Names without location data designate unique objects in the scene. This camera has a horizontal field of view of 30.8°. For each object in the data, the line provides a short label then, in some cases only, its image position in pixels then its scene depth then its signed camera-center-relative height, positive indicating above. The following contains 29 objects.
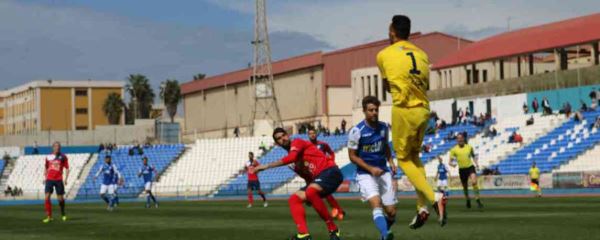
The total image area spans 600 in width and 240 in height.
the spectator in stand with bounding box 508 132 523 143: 60.49 +0.77
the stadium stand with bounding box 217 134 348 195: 69.38 -1.21
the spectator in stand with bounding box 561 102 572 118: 60.12 +2.30
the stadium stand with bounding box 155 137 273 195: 79.62 -0.28
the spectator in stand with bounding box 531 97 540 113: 64.81 +2.72
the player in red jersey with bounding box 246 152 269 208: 40.77 -0.87
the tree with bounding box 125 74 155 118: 164.12 +10.77
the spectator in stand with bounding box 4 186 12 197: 84.56 -2.07
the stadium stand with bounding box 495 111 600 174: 55.41 +0.18
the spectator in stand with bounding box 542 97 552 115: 62.54 +2.48
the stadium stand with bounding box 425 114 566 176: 60.41 +0.77
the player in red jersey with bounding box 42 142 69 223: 30.33 -0.23
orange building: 151.88 +8.49
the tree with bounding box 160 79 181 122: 156.81 +9.38
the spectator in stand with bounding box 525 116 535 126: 62.47 +1.75
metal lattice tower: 93.00 +6.06
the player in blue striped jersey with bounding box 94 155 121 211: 42.12 -0.58
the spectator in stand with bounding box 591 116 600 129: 55.81 +1.32
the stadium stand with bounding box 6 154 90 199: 89.44 -0.58
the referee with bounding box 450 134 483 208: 30.14 -0.16
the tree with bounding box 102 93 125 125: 156.50 +8.06
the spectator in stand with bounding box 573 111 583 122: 58.47 +1.84
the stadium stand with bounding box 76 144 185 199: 82.44 -0.04
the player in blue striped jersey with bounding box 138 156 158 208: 42.38 -0.58
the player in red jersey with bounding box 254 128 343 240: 15.95 -0.27
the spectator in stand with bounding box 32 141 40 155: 96.84 +1.25
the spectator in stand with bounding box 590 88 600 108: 61.01 +3.02
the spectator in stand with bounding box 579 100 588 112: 59.69 +2.32
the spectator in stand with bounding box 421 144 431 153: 63.47 +0.36
